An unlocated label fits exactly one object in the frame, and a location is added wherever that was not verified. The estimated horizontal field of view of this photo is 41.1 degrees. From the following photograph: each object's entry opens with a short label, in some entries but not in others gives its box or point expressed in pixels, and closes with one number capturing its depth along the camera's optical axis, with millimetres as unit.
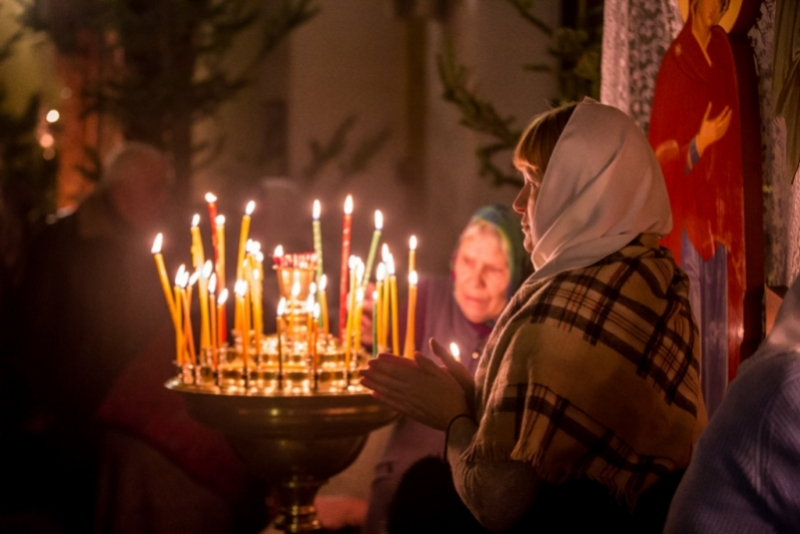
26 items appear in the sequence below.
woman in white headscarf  1911
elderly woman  3594
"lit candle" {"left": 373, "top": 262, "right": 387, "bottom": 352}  2668
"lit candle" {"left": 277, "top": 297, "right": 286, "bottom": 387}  2531
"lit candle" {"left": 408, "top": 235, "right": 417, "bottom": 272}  2561
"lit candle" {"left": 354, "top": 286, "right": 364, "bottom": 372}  2635
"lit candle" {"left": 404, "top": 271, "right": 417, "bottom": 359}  2566
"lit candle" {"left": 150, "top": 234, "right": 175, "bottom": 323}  2545
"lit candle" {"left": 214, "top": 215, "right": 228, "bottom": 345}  2609
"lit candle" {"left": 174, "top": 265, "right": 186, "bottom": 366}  2580
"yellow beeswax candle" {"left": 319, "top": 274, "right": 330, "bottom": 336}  2609
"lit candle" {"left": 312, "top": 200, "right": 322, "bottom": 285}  2627
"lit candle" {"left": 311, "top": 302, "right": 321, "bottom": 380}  2510
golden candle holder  2479
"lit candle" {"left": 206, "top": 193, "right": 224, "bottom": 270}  2605
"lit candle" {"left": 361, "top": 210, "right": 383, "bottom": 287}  2562
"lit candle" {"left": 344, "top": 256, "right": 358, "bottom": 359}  2582
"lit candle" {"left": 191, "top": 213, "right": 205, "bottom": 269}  2568
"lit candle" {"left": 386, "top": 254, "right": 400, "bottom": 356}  2643
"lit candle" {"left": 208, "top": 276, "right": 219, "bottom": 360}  2555
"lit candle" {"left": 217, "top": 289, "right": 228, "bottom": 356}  2582
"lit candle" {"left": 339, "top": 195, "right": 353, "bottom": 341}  2637
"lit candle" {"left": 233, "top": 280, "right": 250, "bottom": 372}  2496
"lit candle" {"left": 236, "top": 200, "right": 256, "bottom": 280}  2584
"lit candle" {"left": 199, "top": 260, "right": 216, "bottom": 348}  2625
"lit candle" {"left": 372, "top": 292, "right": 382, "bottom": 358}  2634
